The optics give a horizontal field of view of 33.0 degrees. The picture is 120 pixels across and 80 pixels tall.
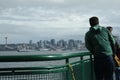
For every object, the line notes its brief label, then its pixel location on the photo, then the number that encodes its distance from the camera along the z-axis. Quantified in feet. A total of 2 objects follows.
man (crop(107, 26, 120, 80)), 17.13
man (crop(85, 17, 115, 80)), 12.50
